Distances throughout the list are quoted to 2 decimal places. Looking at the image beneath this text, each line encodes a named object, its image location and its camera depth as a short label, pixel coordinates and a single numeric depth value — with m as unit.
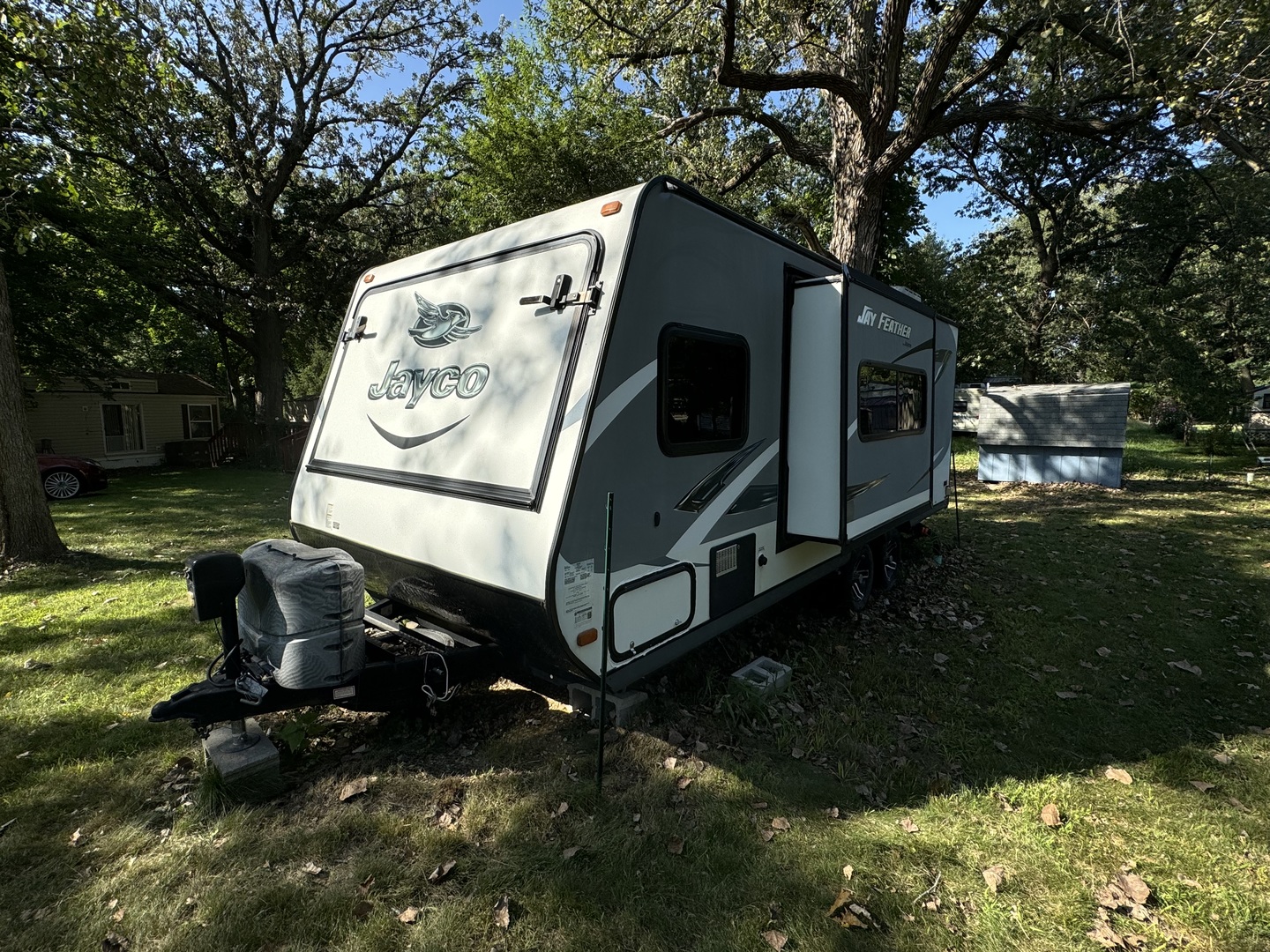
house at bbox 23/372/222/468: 19.27
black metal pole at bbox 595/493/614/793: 3.02
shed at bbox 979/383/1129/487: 13.13
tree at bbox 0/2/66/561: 6.89
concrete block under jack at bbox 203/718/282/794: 3.09
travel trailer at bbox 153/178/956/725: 3.05
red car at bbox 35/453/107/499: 13.14
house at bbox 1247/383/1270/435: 19.37
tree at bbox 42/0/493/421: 16.19
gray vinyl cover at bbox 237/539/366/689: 3.01
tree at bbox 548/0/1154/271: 8.73
